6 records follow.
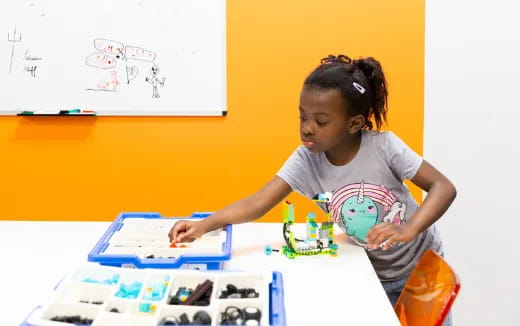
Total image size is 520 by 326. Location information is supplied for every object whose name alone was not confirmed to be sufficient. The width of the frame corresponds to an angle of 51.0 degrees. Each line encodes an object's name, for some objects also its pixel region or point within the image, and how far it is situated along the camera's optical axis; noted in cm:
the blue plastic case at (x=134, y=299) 93
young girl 142
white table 105
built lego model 137
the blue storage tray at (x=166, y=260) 119
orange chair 112
